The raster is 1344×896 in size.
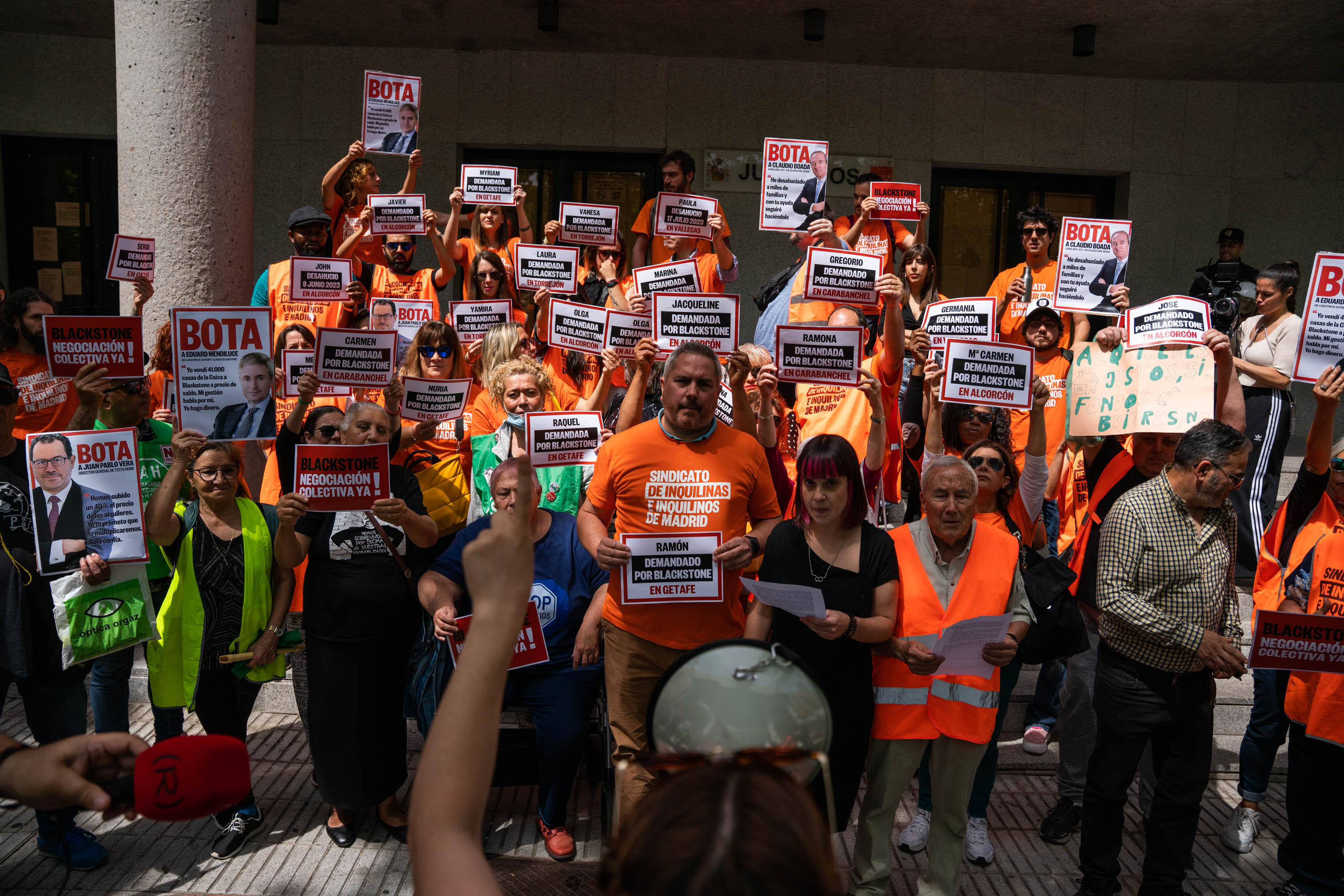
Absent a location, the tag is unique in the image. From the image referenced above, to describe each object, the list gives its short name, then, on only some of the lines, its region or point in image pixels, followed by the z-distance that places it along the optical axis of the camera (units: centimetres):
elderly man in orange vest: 382
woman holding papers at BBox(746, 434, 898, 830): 377
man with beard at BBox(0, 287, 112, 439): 506
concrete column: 606
